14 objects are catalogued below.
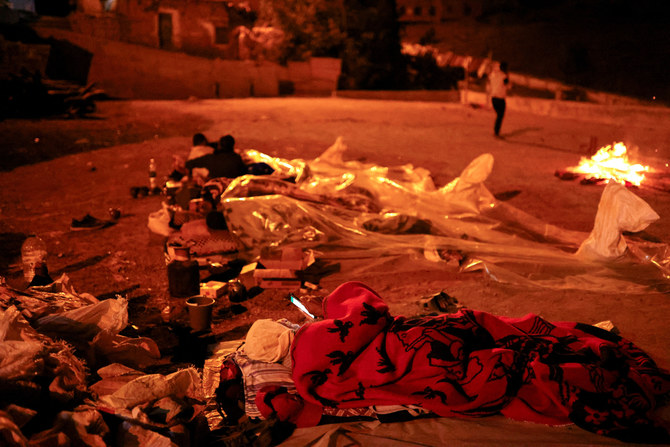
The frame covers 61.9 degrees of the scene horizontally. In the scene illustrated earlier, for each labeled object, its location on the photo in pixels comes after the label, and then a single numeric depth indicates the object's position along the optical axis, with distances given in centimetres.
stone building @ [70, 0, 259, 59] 1891
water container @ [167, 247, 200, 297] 443
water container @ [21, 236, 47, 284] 475
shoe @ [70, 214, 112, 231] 591
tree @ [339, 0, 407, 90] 2019
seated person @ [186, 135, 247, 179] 645
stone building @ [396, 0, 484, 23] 3816
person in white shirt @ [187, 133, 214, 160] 703
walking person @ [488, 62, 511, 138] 1084
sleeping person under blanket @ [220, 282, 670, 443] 254
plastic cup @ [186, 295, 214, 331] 383
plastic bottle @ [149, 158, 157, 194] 697
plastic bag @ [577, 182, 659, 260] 439
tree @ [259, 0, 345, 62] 1927
